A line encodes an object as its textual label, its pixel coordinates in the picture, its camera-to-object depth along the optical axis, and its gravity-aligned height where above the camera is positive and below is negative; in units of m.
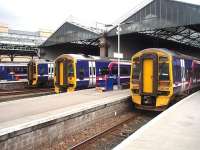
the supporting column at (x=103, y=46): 34.81 +3.15
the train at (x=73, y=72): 20.50 +0.05
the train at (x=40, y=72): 27.95 +0.09
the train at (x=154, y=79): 13.84 -0.31
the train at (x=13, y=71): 31.41 +0.23
